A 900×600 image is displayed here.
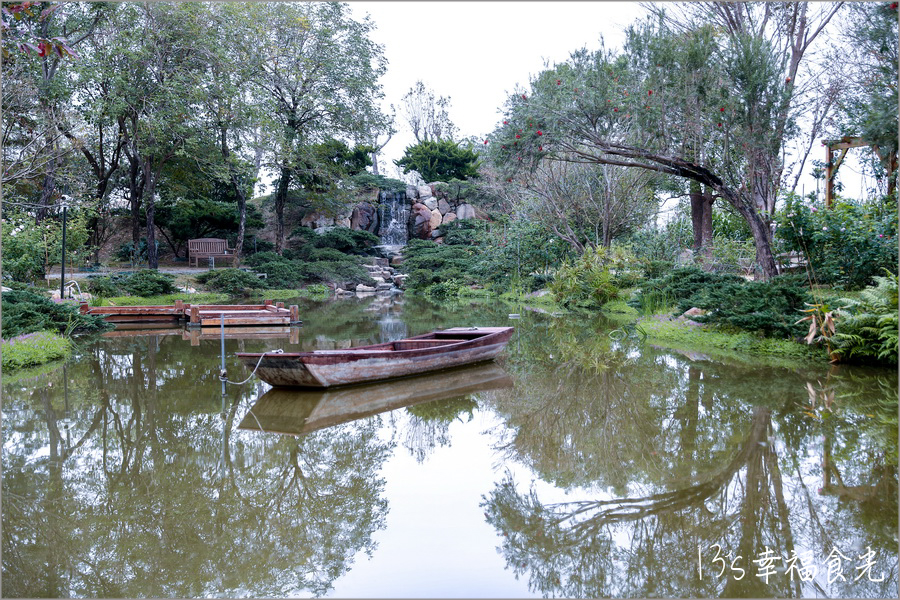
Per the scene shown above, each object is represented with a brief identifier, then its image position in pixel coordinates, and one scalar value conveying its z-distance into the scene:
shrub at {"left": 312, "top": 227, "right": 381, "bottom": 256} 26.86
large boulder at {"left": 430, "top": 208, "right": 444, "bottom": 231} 29.92
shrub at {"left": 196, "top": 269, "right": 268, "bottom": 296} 20.41
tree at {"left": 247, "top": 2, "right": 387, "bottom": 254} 23.06
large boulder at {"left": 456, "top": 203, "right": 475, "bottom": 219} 29.95
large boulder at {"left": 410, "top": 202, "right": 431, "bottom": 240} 30.00
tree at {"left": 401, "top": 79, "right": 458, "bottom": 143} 39.91
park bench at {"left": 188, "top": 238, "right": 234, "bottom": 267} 23.64
